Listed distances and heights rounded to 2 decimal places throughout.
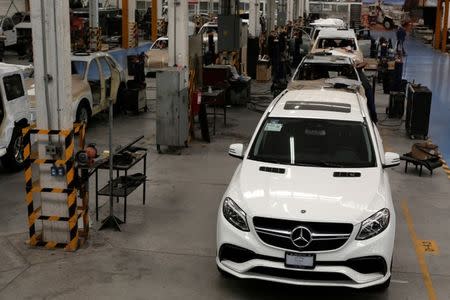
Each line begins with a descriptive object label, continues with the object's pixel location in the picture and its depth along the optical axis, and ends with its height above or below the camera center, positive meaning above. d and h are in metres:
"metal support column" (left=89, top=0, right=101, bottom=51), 27.13 -0.66
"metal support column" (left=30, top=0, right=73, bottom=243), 6.27 -0.70
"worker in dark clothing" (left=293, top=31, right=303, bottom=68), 24.07 -1.35
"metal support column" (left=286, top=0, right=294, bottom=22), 36.09 +0.40
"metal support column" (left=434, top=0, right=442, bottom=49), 34.00 -0.47
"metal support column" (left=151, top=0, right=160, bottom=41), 31.02 -0.32
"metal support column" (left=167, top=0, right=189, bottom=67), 11.27 -0.35
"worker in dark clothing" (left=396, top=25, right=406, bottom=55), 29.56 -0.87
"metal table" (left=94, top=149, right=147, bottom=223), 7.29 -2.17
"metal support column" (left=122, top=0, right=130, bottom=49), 29.05 -0.64
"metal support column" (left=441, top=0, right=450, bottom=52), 31.35 -0.60
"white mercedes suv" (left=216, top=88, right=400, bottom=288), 5.23 -1.76
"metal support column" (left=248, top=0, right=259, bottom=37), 21.78 -0.07
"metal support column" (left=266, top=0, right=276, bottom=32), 24.39 +0.01
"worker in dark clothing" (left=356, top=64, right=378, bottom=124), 11.70 -1.54
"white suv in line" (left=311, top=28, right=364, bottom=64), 19.59 -0.79
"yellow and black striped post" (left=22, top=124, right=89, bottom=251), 6.52 -1.95
